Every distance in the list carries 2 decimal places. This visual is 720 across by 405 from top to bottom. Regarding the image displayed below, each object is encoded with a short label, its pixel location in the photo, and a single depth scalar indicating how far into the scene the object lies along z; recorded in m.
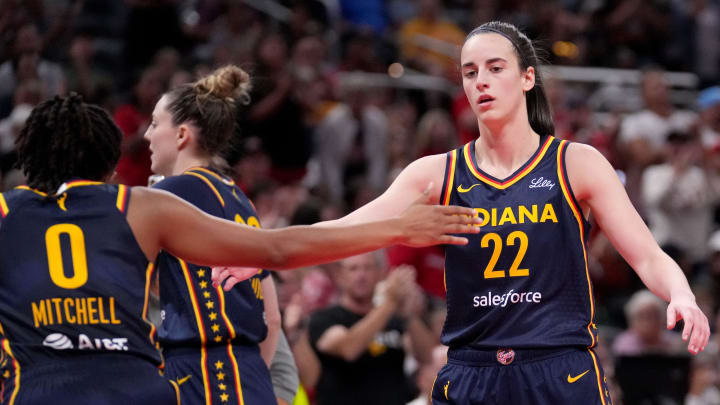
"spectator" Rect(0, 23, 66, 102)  18.19
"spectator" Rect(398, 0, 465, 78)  27.78
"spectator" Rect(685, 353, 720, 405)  17.64
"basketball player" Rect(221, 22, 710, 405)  8.36
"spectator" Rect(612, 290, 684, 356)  18.47
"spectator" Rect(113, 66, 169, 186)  19.50
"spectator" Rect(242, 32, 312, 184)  21.58
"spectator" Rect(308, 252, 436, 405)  14.77
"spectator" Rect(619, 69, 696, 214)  23.00
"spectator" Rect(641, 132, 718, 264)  21.92
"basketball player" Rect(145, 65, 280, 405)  9.43
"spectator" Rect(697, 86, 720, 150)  24.83
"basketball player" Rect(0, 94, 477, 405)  7.04
